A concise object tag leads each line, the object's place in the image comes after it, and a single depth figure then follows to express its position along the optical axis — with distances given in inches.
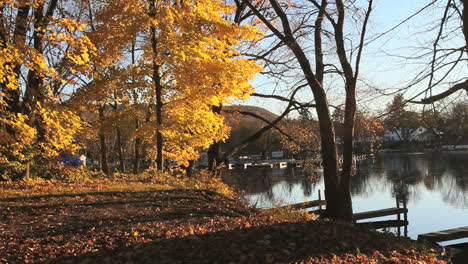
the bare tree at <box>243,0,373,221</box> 444.8
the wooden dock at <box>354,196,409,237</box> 748.6
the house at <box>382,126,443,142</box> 3545.3
